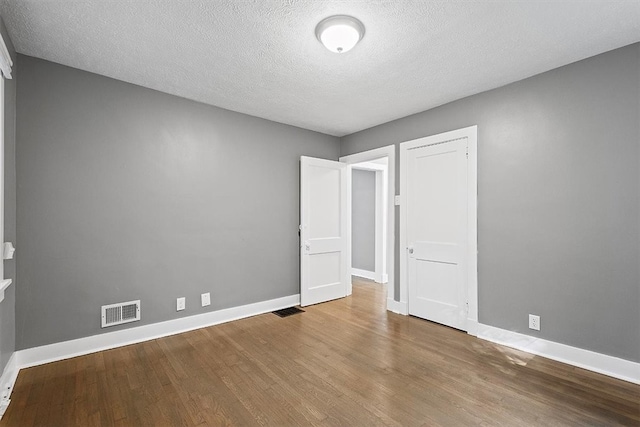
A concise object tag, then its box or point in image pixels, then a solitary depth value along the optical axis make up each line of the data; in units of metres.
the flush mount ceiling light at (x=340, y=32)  2.01
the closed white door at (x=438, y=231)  3.38
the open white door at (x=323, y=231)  4.30
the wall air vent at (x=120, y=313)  2.86
